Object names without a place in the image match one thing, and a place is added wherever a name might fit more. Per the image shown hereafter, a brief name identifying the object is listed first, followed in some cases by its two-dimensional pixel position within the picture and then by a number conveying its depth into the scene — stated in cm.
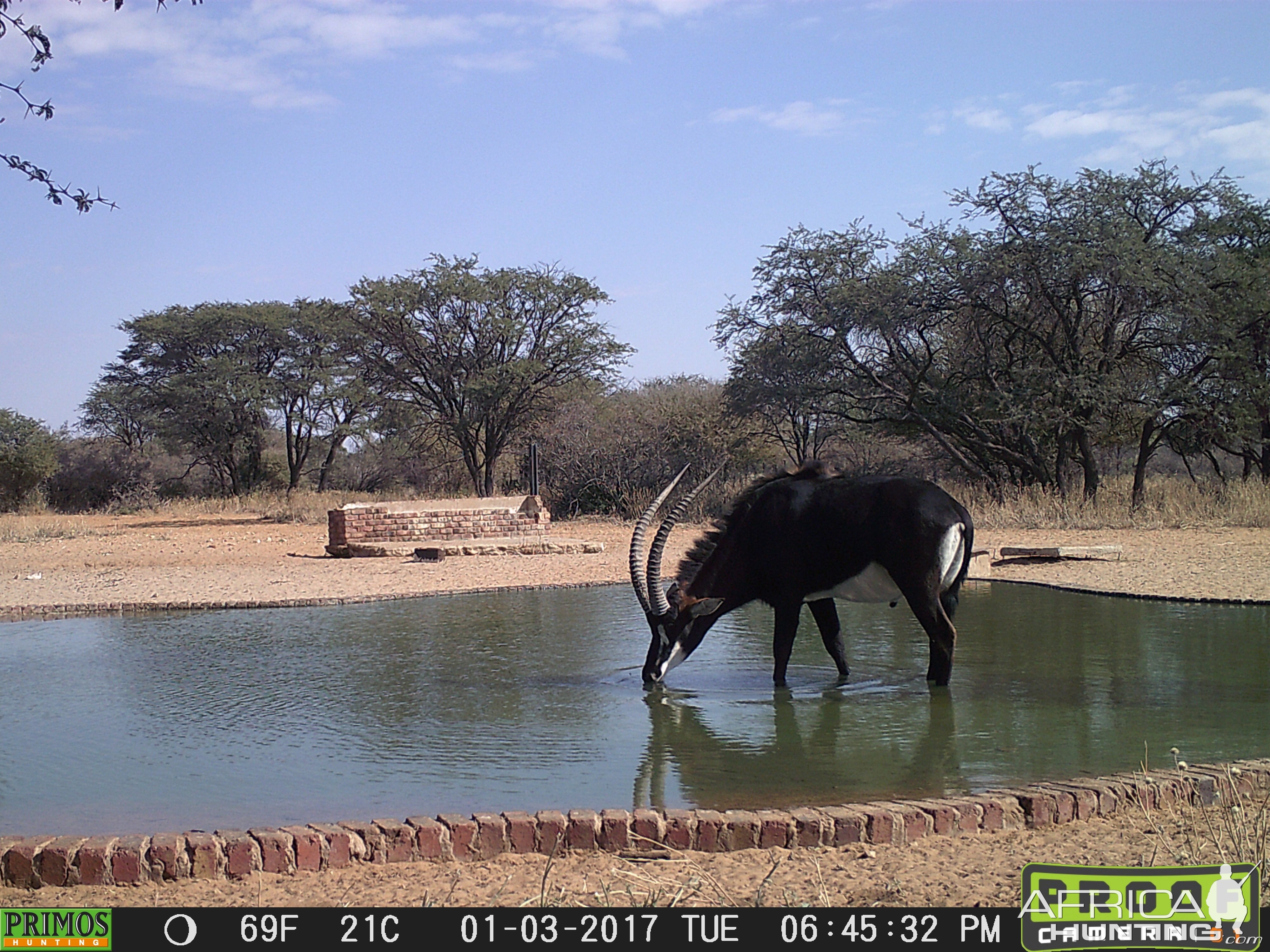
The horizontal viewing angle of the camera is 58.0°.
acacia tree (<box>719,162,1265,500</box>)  2020
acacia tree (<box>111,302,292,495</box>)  3356
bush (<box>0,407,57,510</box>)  3475
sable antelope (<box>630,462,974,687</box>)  707
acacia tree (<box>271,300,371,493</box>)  3391
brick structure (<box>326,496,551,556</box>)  1766
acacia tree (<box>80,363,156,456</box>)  3562
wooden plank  1389
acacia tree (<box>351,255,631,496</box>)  2994
